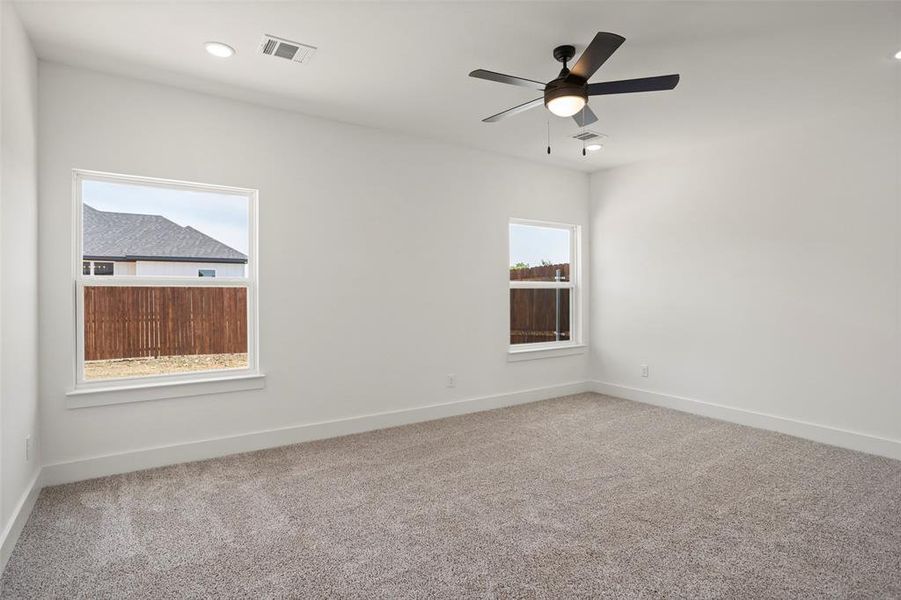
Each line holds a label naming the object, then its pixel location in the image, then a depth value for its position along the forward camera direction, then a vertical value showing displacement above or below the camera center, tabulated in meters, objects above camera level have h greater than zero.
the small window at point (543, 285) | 5.29 +0.11
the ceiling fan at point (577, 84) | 2.37 +1.11
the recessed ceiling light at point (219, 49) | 2.74 +1.41
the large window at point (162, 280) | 3.19 +0.10
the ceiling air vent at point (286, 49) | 2.71 +1.41
